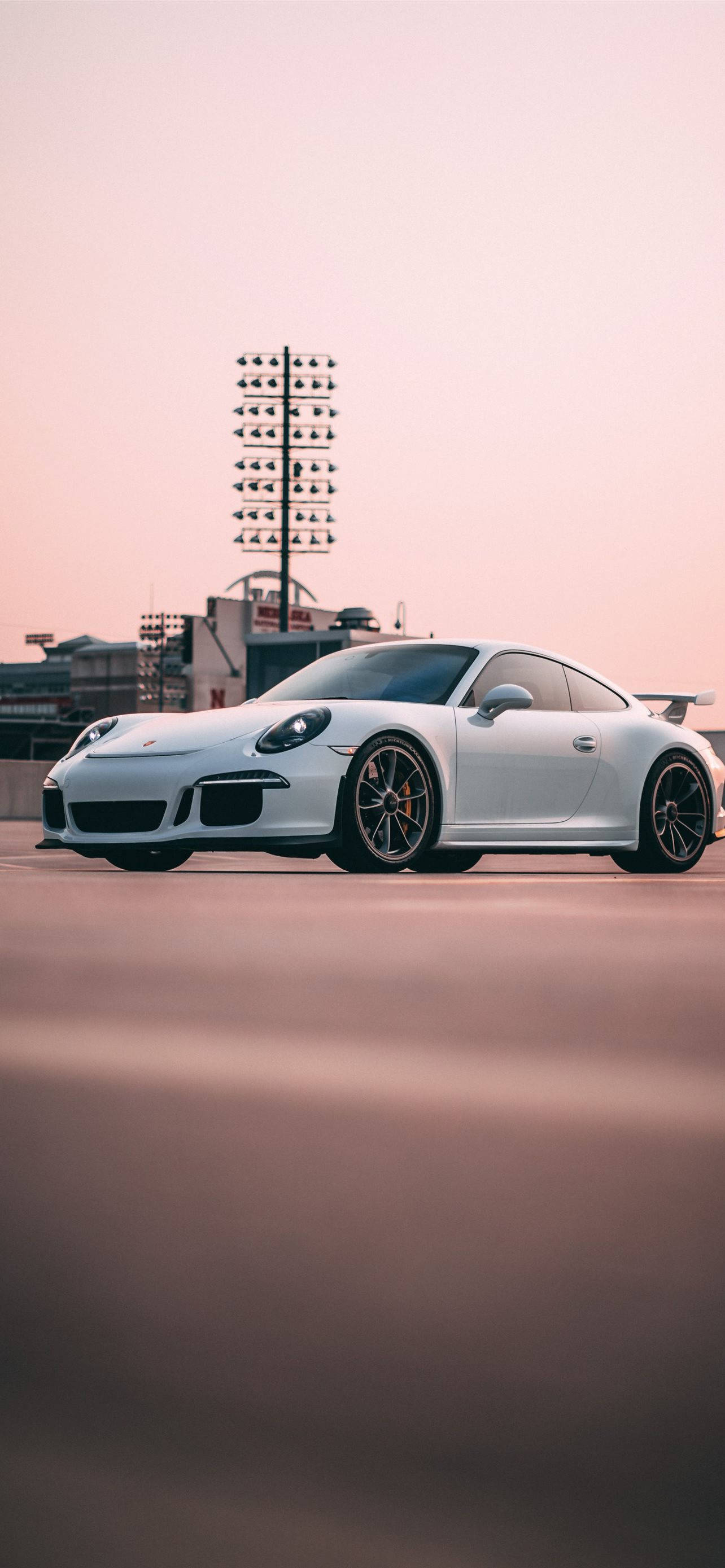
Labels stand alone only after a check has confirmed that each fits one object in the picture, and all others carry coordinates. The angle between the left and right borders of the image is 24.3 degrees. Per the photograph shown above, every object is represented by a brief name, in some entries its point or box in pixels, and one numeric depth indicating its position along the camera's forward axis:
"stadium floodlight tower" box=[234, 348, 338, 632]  53.31
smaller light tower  100.56
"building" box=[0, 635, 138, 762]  101.38
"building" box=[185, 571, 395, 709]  81.88
